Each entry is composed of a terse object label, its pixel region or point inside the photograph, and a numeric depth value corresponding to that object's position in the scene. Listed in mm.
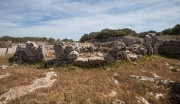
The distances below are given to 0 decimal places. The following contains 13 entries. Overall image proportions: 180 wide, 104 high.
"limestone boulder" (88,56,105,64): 8714
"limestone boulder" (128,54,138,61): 9618
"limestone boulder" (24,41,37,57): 11416
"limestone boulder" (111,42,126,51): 9223
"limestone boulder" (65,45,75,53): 9548
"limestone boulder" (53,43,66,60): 9579
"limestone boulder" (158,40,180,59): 12413
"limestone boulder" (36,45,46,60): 10864
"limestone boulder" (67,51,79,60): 9178
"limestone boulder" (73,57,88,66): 8732
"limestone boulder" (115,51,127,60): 9186
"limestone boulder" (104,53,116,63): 8829
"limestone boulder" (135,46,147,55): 11669
